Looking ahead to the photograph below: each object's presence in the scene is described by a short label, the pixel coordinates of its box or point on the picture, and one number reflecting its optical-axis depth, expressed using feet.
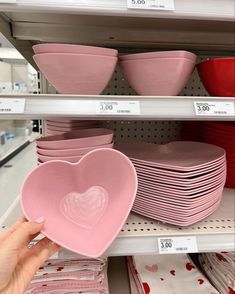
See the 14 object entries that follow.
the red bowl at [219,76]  2.17
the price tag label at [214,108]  2.04
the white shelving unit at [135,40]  1.90
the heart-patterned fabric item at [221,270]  2.78
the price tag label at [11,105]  1.85
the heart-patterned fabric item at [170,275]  2.72
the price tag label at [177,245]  2.13
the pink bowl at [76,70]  1.98
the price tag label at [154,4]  1.92
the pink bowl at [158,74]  2.12
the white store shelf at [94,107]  1.88
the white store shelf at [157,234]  2.12
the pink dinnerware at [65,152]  2.17
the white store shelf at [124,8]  1.86
